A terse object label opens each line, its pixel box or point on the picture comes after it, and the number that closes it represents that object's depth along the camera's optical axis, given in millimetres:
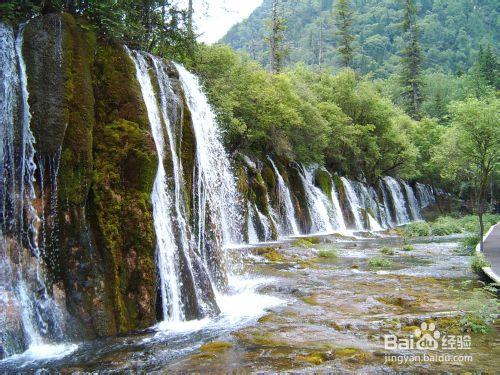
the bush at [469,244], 17484
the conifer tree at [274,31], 37312
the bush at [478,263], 12047
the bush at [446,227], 29750
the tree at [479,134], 14531
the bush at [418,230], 28795
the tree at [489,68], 63875
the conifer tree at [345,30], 51706
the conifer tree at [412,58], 59156
